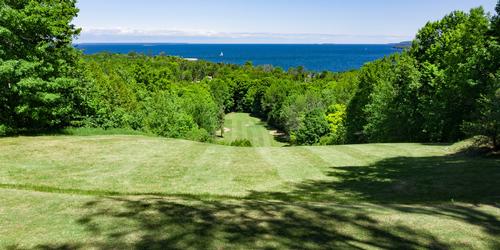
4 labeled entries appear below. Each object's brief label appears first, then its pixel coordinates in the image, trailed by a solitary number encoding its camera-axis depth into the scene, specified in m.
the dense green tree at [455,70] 32.88
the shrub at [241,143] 64.20
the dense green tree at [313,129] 79.19
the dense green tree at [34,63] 25.91
